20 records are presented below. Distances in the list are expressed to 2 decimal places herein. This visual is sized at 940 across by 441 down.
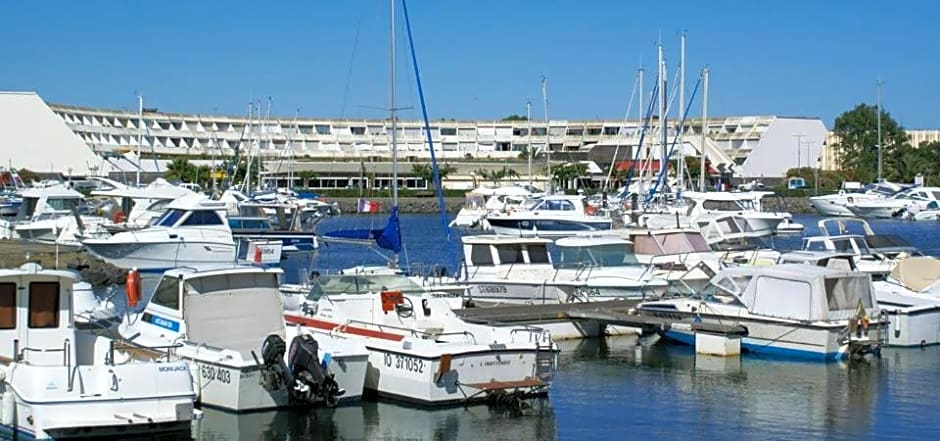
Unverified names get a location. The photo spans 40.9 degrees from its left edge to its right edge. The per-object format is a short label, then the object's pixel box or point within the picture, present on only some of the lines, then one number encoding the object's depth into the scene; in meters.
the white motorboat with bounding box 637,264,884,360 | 25.33
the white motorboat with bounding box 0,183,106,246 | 49.53
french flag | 46.56
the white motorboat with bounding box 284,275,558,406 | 19.55
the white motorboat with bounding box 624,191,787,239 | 53.41
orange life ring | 21.38
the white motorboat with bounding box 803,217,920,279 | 35.34
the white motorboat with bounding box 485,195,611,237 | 54.25
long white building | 131.12
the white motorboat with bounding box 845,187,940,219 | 94.56
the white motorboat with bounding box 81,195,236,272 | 42.81
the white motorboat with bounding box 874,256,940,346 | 27.17
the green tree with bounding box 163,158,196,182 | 110.50
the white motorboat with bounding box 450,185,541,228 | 77.50
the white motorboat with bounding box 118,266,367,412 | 18.86
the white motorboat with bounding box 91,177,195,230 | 51.03
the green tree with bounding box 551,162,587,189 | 119.62
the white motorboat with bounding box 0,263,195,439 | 16.34
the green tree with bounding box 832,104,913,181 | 132.50
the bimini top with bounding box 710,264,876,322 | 25.53
